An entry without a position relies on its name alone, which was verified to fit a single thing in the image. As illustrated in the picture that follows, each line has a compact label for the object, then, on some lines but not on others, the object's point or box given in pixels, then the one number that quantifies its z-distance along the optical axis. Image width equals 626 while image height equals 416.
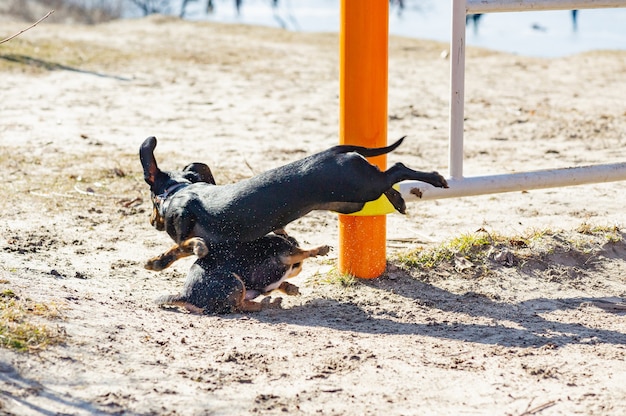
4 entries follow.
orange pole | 8.80
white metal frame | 8.89
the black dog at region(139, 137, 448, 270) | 8.03
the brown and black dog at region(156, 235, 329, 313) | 8.49
